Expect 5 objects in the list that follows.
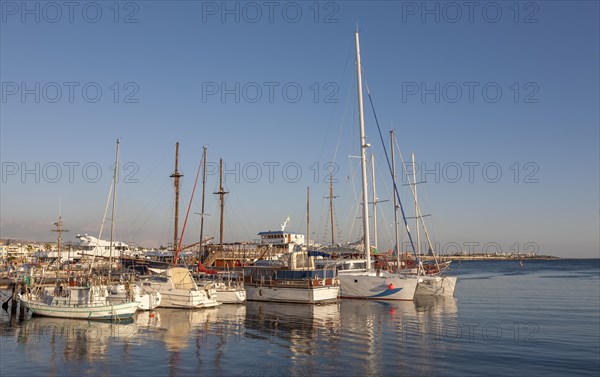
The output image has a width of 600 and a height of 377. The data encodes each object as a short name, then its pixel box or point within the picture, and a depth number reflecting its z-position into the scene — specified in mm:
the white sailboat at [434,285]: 53344
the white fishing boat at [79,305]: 35781
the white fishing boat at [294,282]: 46656
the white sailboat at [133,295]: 38500
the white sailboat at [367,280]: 48844
